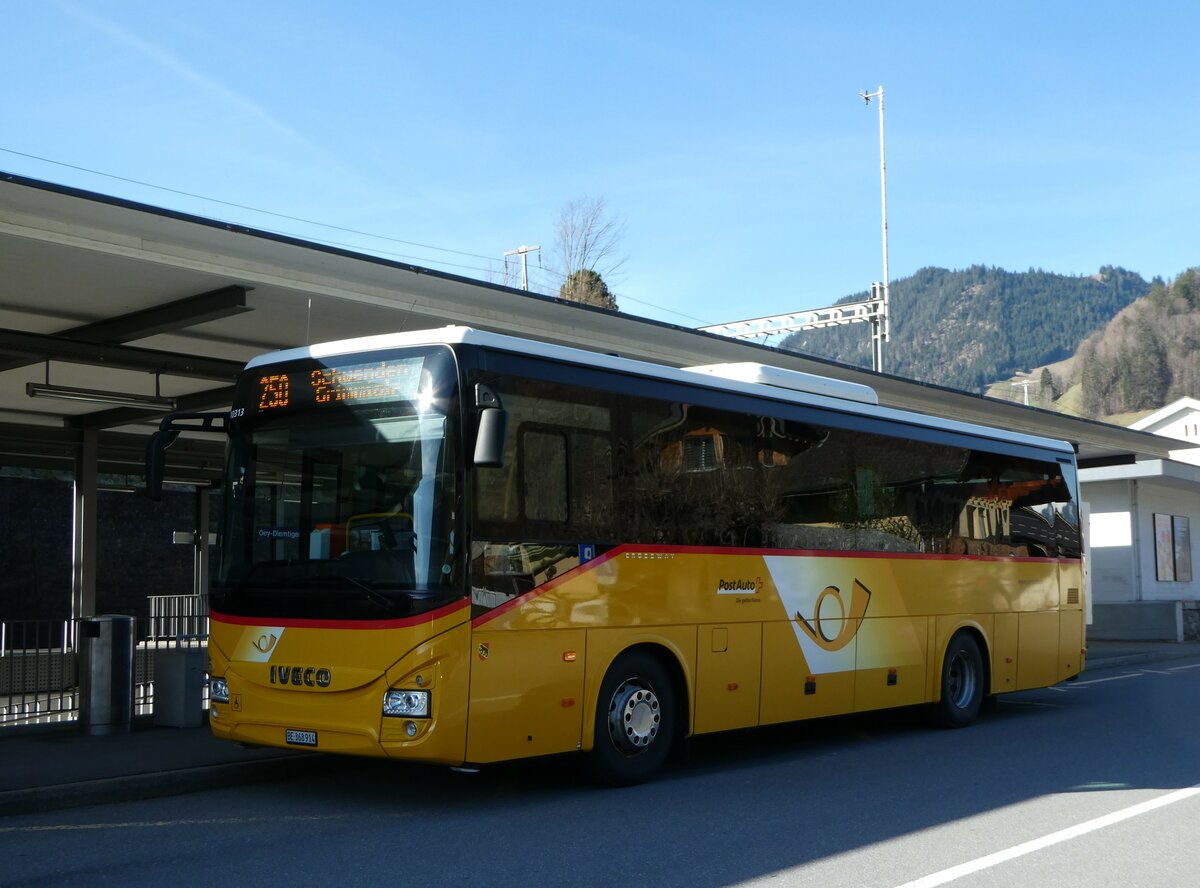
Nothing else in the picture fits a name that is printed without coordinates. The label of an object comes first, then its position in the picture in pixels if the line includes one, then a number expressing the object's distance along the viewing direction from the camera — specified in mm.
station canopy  11227
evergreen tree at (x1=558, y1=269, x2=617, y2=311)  52438
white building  30609
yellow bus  8516
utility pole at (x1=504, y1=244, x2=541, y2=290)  55281
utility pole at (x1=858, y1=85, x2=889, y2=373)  30781
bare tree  52906
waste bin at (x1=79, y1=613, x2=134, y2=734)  12016
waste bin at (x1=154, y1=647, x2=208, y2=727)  12469
